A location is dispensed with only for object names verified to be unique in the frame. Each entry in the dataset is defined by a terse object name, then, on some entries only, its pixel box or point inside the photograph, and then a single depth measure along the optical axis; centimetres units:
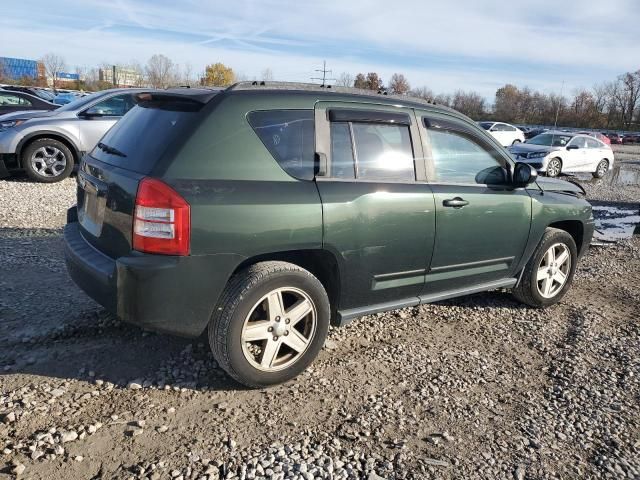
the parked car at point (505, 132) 2745
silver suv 860
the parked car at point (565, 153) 1659
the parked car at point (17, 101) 1203
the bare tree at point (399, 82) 8631
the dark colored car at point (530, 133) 3537
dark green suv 279
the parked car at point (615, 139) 5271
